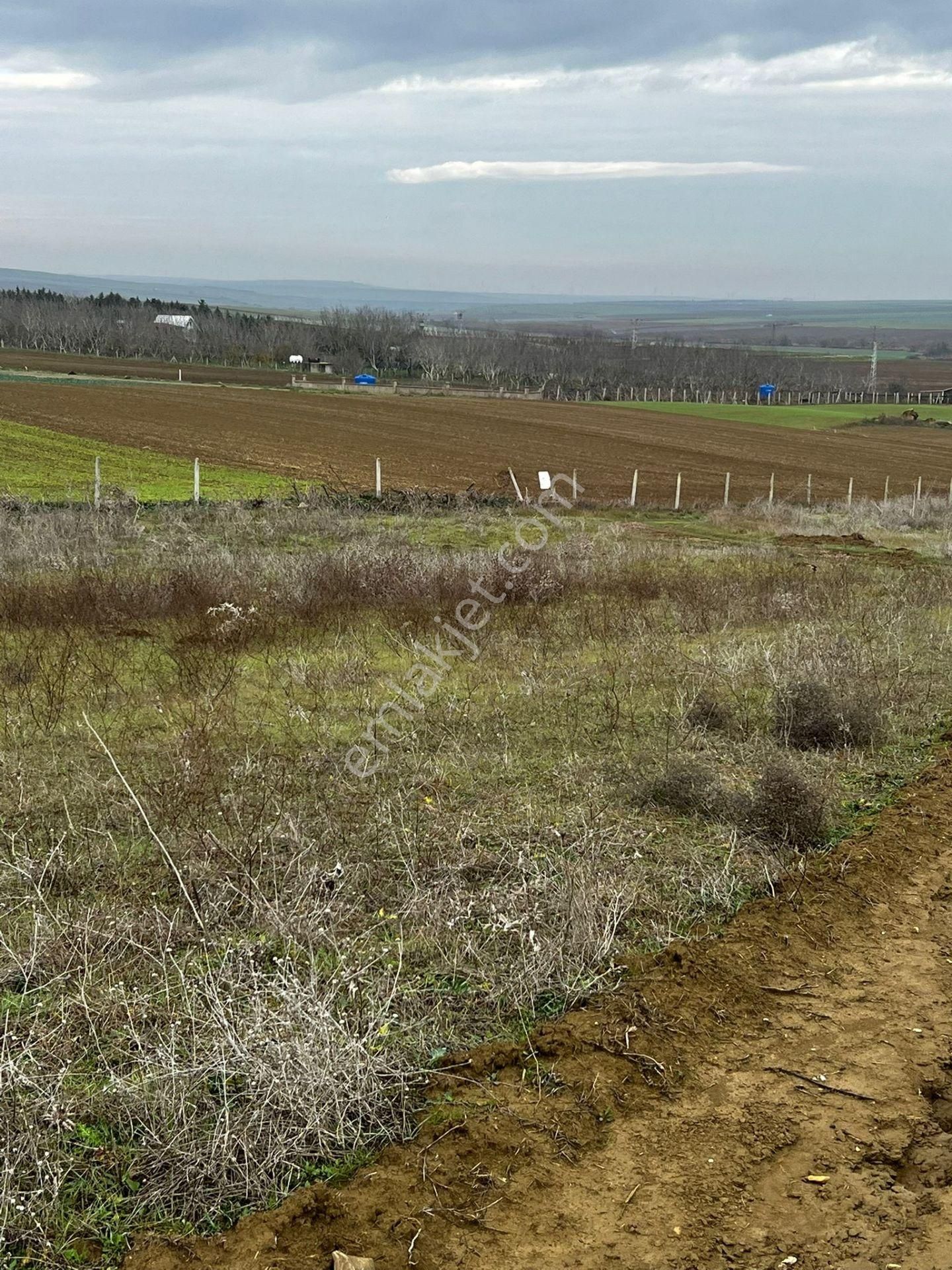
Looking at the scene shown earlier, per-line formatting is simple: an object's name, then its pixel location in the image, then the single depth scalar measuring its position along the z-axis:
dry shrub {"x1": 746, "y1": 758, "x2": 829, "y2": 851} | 7.67
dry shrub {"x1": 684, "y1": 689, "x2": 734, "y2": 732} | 9.97
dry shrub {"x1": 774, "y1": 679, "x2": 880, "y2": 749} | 9.59
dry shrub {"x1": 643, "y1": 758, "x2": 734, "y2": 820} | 7.99
